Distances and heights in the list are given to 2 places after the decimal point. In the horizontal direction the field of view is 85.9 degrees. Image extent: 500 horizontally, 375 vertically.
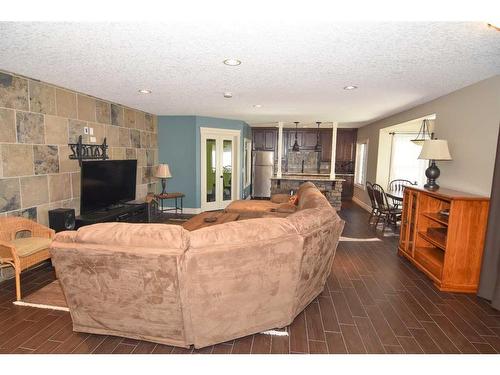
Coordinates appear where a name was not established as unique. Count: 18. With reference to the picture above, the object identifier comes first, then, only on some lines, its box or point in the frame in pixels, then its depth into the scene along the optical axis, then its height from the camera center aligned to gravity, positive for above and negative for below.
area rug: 2.55 -1.45
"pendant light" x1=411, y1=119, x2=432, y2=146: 6.03 +0.73
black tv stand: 3.74 -0.93
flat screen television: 3.83 -0.47
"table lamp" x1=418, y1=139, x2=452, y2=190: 3.54 +0.10
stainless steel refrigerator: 9.22 -0.49
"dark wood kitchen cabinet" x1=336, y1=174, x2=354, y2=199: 9.36 -0.92
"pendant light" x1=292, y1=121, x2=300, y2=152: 8.61 +0.34
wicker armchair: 2.61 -0.96
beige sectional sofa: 1.76 -0.83
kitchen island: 7.48 -0.75
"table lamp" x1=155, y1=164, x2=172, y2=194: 6.07 -0.38
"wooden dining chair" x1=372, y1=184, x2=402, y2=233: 5.18 -0.94
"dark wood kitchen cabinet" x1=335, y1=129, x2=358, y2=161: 9.31 +0.51
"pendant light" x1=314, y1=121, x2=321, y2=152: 9.16 +0.46
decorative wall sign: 3.94 +0.03
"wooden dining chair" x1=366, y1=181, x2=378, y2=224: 5.72 -0.84
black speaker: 3.46 -0.86
